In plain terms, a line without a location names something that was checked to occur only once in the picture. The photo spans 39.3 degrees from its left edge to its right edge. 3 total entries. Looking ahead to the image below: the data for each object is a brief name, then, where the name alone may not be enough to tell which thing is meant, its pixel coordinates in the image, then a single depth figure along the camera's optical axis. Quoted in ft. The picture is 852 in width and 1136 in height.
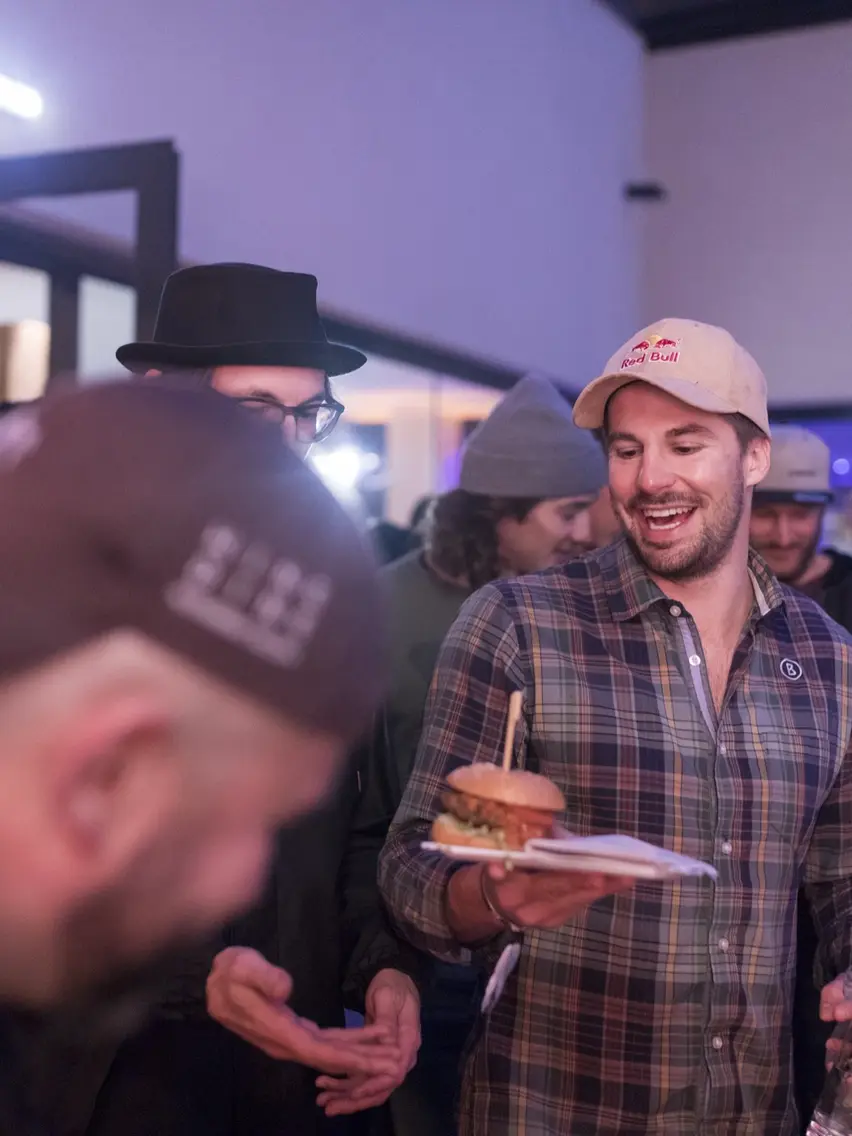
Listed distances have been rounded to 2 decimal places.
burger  4.48
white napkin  3.59
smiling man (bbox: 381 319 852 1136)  5.14
